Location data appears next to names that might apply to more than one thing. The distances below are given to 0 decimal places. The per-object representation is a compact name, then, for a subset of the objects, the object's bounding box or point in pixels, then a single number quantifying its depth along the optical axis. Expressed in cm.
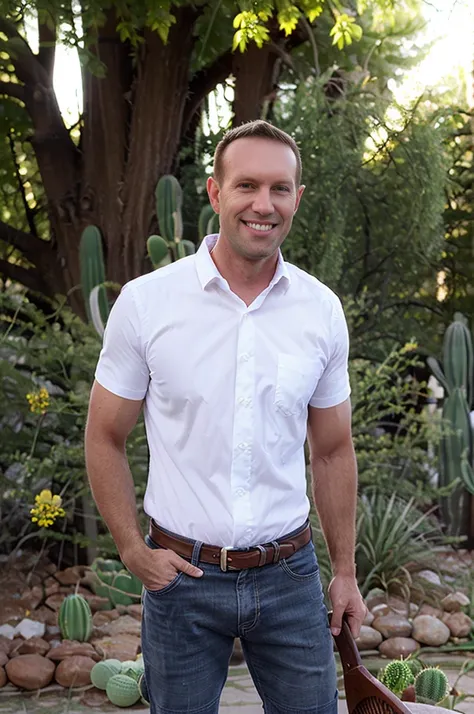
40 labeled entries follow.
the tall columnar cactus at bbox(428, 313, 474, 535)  569
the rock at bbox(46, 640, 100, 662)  379
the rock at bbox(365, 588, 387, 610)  434
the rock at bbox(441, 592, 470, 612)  439
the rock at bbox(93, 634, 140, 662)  380
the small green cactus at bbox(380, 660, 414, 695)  282
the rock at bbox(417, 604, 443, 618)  434
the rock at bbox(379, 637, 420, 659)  397
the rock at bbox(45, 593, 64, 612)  449
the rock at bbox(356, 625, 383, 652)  404
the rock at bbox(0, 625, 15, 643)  407
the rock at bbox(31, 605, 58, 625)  432
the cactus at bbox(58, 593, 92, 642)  391
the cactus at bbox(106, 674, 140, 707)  337
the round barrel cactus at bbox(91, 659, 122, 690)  350
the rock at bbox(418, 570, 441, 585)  467
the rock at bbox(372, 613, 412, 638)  411
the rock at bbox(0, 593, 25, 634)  435
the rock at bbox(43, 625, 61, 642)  412
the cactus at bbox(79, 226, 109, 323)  523
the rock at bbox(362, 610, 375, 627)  420
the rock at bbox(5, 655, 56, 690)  362
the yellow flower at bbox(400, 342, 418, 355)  480
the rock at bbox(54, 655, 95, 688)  363
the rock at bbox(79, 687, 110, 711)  346
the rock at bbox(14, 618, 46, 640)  409
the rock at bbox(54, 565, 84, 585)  486
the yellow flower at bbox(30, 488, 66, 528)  400
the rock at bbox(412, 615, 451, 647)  406
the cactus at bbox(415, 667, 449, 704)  290
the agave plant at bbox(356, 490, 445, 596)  450
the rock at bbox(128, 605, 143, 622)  426
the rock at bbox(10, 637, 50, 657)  387
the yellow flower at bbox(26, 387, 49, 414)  430
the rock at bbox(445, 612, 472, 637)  417
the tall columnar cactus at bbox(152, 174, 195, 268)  488
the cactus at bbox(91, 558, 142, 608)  428
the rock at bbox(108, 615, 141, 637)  405
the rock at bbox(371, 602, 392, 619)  423
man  187
